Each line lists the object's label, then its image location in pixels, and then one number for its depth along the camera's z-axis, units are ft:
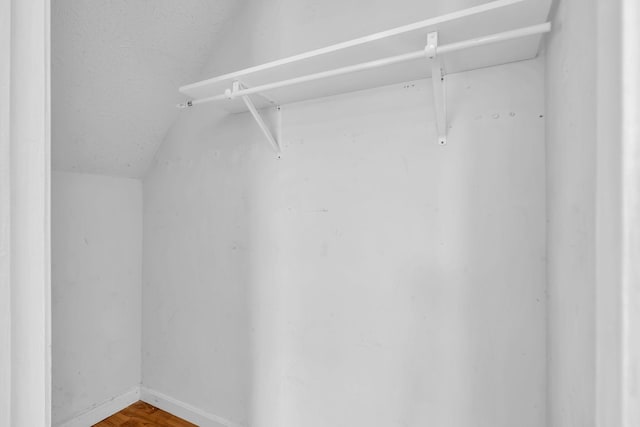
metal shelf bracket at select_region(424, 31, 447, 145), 2.90
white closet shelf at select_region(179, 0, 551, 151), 2.78
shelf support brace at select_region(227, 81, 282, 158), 4.07
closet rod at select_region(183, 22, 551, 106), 2.66
